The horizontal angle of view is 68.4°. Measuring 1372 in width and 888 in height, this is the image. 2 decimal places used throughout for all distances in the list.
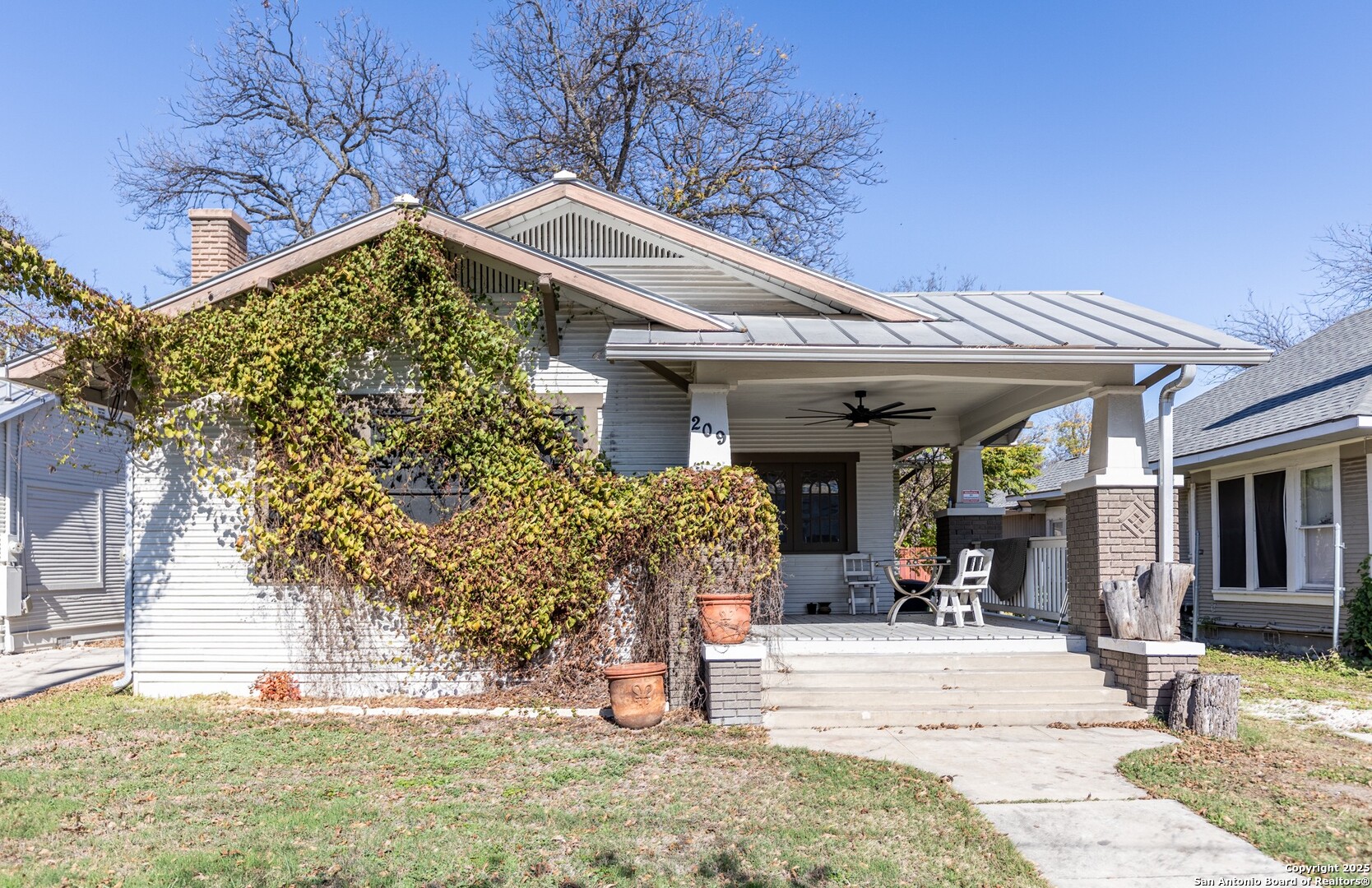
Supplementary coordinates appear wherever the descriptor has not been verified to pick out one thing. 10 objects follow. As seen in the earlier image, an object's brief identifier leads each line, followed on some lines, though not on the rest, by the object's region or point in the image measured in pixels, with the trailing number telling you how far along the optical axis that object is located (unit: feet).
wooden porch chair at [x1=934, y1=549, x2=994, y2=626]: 33.27
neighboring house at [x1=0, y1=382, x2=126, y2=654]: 43.78
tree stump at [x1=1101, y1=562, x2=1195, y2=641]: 26.50
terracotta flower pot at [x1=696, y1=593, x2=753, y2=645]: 25.53
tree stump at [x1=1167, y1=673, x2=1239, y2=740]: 24.34
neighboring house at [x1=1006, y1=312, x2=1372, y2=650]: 38.06
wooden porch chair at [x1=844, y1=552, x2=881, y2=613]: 41.27
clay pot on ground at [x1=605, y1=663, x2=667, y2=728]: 25.53
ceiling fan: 37.68
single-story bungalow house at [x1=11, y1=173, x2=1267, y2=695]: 28.30
